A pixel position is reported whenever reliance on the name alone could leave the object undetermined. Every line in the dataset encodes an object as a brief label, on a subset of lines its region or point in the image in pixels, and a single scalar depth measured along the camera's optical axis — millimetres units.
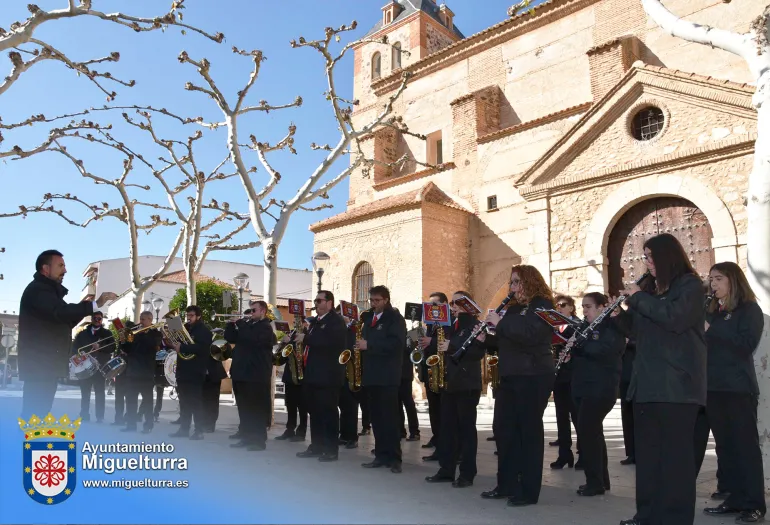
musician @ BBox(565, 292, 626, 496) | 5719
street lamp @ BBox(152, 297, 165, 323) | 25039
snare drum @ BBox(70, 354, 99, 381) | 8789
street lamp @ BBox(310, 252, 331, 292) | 15658
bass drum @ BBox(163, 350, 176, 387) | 10602
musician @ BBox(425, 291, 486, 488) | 6059
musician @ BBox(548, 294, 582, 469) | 7324
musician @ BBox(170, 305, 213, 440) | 9016
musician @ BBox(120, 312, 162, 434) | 9766
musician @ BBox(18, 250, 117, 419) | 5289
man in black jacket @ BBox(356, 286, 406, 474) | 7000
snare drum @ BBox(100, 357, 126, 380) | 9891
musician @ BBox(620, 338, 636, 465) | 7562
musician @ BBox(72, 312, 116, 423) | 10578
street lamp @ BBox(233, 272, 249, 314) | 17938
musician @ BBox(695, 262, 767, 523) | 4973
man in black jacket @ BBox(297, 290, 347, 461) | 7531
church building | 13656
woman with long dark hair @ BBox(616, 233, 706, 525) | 4055
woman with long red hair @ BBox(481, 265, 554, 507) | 5301
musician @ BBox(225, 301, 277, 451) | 8281
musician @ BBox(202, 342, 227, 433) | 10031
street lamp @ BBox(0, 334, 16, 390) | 26059
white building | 49500
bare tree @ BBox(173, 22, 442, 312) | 12125
